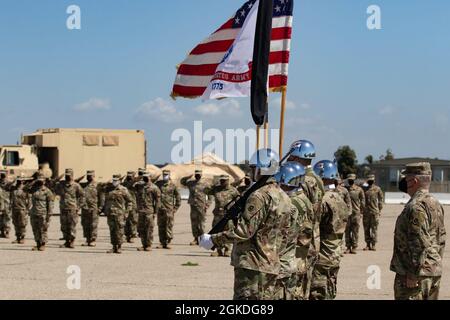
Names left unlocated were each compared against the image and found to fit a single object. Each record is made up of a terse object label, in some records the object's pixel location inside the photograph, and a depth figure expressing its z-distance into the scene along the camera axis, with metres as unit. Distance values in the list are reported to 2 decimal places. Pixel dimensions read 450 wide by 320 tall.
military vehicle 31.84
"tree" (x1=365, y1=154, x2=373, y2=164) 82.41
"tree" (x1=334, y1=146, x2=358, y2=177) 71.88
